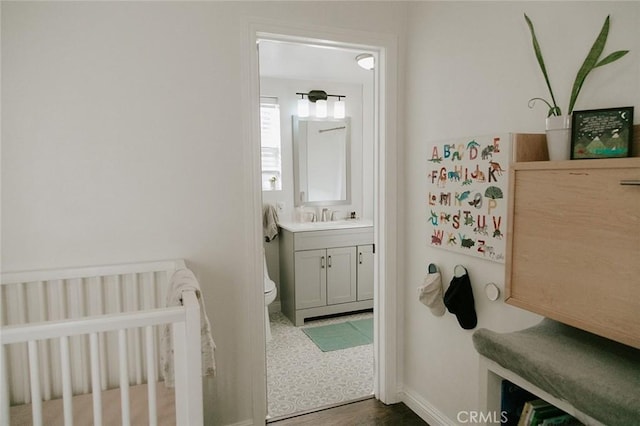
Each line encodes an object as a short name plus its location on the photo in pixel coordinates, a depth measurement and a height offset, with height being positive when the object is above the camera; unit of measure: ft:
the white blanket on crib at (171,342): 4.68 -1.91
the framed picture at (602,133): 3.62 +0.48
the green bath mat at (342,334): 10.71 -4.34
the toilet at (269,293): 10.70 -3.00
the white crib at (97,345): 3.82 -1.87
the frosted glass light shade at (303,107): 12.92 +2.58
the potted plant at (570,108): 4.12 +0.82
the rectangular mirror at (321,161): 13.12 +0.82
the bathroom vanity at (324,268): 11.79 -2.59
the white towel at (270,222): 12.33 -1.16
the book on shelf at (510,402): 4.22 -2.36
